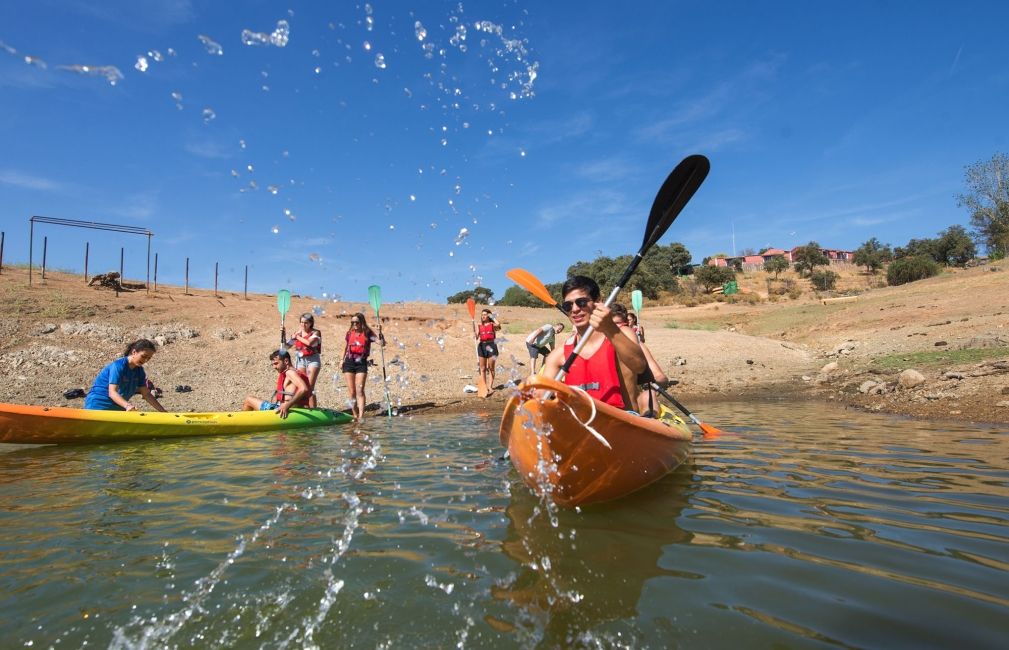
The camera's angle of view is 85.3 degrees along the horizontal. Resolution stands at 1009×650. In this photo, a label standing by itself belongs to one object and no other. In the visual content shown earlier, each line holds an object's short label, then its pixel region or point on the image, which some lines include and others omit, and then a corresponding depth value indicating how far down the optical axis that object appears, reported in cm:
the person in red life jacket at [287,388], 953
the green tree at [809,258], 4947
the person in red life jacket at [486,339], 1247
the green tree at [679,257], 5661
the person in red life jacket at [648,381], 537
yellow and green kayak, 718
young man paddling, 435
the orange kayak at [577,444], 335
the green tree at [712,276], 4284
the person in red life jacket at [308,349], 999
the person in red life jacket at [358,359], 1017
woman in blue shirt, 783
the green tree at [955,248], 5106
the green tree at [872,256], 5418
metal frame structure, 1805
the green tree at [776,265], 5069
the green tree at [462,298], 3304
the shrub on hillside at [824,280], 4144
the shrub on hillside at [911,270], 3111
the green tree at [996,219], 3438
